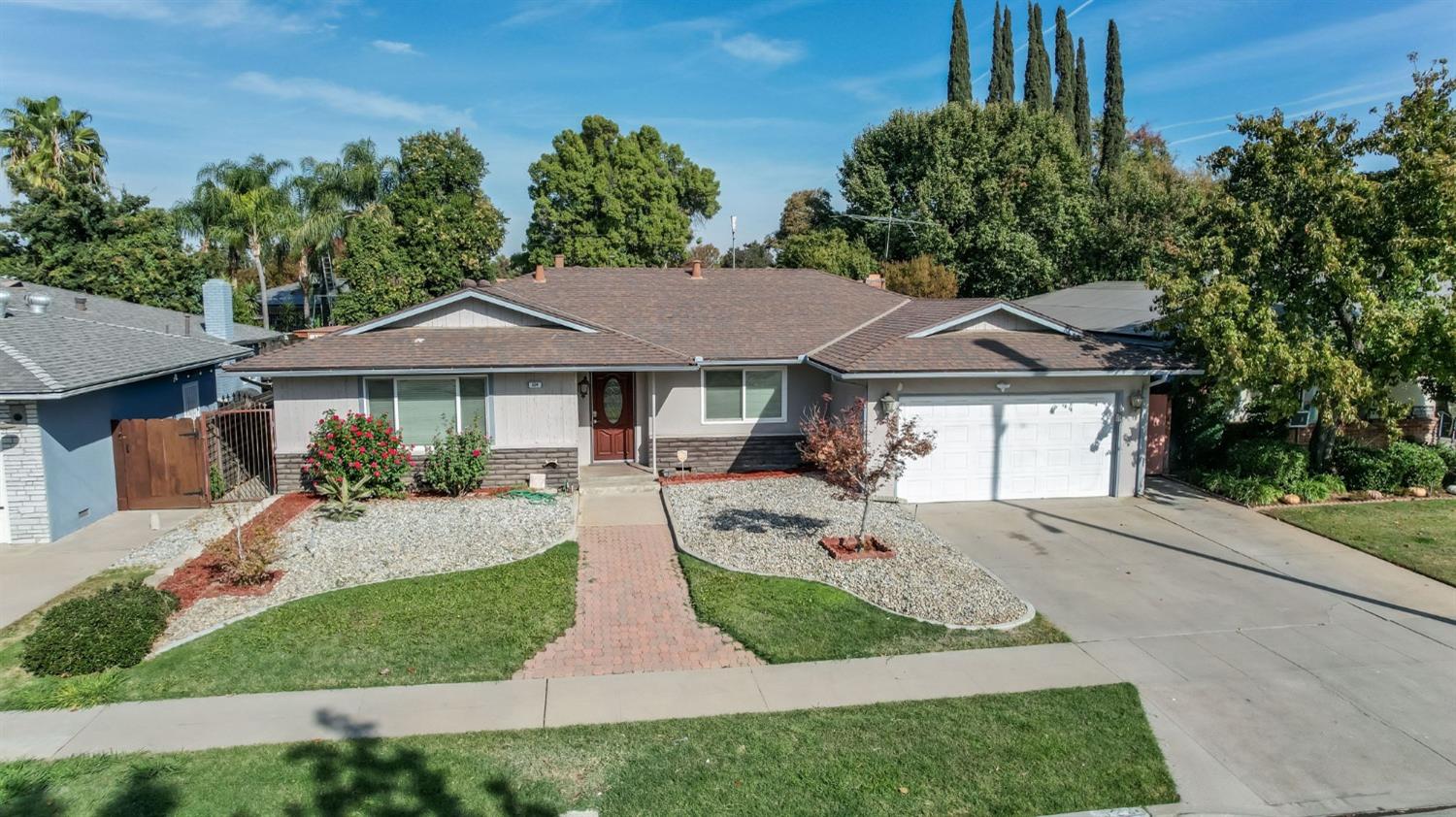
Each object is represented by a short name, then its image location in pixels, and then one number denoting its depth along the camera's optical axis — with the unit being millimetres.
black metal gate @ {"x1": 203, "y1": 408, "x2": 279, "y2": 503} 15391
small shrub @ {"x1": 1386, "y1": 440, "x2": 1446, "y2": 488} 16328
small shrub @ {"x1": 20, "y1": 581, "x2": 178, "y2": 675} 8219
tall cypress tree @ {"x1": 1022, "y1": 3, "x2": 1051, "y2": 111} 45094
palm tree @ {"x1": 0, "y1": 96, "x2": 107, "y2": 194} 30375
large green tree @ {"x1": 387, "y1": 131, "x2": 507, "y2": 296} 34781
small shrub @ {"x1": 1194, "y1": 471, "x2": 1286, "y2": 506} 15445
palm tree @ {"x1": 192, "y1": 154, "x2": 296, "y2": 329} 34750
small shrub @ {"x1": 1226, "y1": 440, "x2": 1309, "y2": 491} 15797
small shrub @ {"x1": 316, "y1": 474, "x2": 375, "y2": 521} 14125
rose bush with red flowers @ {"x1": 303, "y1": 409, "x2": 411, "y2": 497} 14789
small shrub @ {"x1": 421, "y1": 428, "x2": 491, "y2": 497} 15477
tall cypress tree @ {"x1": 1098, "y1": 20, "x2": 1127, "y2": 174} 45094
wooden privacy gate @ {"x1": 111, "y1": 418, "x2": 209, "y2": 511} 14648
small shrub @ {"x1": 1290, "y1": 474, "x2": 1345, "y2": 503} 15617
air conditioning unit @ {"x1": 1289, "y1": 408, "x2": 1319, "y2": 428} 18406
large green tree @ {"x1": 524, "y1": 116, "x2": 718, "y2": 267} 41188
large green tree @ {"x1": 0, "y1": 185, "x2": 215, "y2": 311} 27547
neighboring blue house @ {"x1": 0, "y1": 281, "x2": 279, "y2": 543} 12461
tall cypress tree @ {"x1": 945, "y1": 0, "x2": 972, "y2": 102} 43719
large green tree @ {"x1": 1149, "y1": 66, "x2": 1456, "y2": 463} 14141
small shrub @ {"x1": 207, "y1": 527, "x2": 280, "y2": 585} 10602
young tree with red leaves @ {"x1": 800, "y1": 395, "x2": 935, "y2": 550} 11625
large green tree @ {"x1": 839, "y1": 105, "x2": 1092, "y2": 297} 36719
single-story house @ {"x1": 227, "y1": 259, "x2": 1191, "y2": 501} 15477
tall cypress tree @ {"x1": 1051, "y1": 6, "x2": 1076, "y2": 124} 45938
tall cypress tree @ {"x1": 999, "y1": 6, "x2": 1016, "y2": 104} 45206
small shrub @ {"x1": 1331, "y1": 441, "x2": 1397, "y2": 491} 16188
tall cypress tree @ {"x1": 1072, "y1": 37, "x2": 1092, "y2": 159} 46156
